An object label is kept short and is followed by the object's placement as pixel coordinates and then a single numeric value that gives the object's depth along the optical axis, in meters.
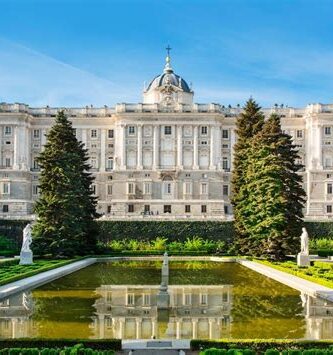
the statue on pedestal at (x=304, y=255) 33.19
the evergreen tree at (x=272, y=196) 39.31
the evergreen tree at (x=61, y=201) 39.06
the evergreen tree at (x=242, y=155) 44.81
